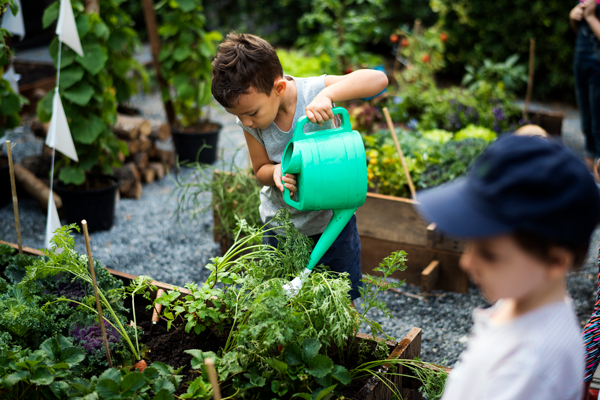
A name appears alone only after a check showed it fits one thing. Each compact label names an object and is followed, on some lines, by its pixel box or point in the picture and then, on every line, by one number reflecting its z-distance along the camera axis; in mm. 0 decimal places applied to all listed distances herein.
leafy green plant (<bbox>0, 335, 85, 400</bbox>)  1255
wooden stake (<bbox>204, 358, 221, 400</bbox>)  870
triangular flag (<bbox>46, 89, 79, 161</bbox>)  2318
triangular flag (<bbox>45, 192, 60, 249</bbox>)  2044
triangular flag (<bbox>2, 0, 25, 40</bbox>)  2688
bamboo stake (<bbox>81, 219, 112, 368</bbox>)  1245
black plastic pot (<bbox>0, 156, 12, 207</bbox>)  3230
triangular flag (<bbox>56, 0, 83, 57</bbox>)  2395
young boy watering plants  1440
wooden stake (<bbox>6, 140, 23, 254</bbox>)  1671
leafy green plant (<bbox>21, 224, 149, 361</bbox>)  1506
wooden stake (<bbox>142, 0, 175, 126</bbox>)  4055
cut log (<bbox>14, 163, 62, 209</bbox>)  3314
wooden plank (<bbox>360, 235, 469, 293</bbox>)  2566
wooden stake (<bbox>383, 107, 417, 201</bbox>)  2301
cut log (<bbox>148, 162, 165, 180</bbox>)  3943
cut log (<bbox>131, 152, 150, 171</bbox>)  3756
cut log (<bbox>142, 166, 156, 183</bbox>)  3857
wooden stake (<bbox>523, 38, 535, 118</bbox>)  3605
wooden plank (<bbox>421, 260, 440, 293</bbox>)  2490
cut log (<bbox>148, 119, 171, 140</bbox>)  4023
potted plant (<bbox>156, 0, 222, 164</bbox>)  3828
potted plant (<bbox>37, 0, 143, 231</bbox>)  2779
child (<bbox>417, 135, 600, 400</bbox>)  674
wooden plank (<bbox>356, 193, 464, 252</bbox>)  2553
